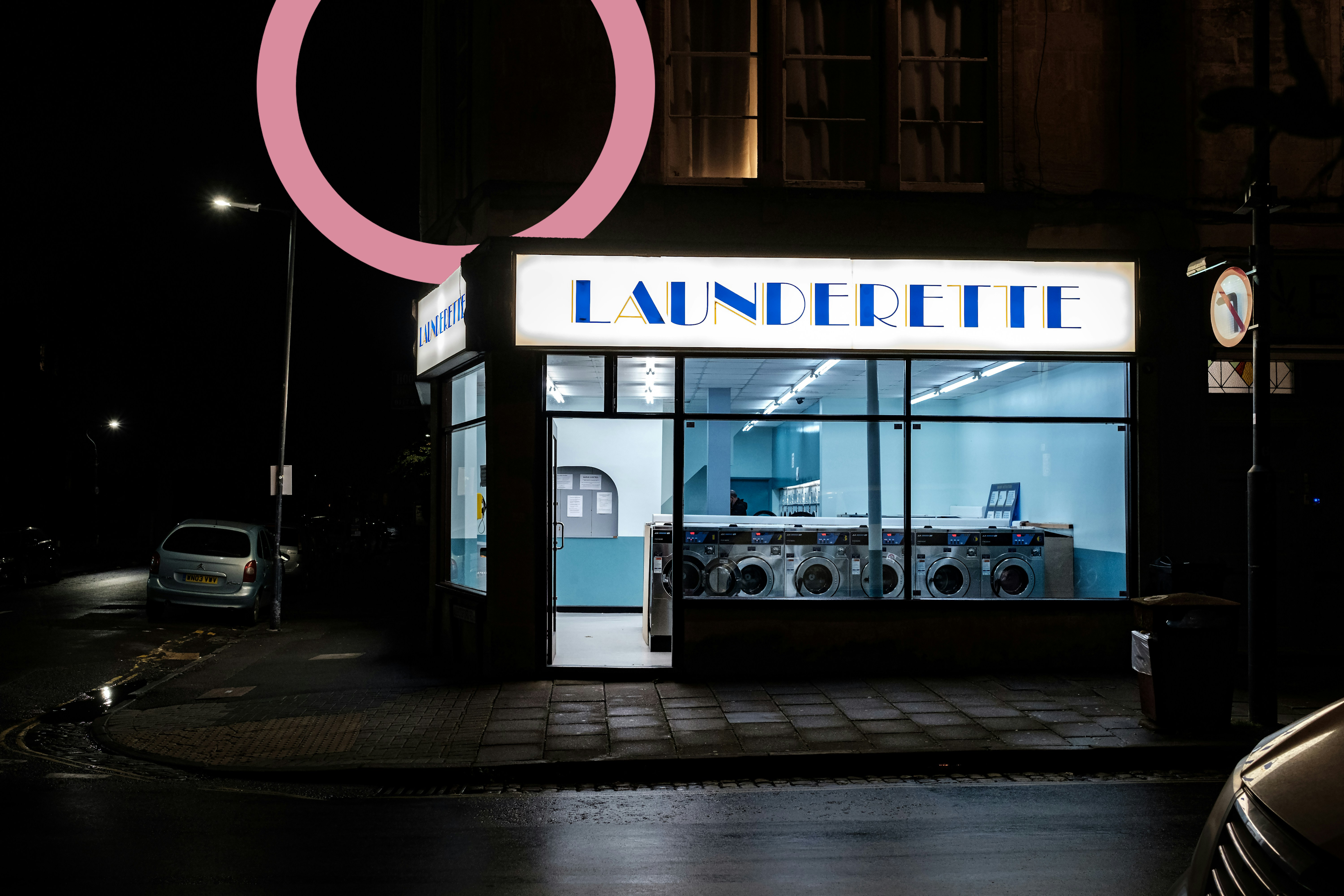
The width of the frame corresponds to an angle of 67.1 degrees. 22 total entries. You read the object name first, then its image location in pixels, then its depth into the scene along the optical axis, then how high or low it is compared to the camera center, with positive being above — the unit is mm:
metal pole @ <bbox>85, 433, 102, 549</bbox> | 48844 -1494
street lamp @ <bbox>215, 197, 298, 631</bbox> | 16688 +1884
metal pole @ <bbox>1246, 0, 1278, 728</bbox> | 8289 -118
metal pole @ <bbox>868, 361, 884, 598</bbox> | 11125 -58
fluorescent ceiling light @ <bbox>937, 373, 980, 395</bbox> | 11219 +1228
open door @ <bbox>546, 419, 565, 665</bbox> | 10809 -341
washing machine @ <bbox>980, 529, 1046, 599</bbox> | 11266 -797
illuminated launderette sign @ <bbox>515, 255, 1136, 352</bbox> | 10547 +1990
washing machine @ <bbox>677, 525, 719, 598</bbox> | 11141 -714
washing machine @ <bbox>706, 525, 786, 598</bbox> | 11133 -806
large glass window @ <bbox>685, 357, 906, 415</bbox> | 10992 +1198
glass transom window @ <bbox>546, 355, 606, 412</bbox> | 10836 +1174
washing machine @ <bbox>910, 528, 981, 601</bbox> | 11102 -793
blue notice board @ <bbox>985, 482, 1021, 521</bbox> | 11492 -104
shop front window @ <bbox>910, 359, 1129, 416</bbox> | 11203 +1147
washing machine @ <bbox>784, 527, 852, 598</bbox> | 11141 -766
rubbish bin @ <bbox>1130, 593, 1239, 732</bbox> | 8039 -1354
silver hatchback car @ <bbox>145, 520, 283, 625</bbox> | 16469 -1367
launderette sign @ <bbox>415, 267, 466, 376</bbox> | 11406 +2003
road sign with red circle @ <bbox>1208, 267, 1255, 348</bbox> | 8766 +1663
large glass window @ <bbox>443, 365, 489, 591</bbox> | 12000 +95
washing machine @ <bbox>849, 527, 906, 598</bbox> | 11055 -845
